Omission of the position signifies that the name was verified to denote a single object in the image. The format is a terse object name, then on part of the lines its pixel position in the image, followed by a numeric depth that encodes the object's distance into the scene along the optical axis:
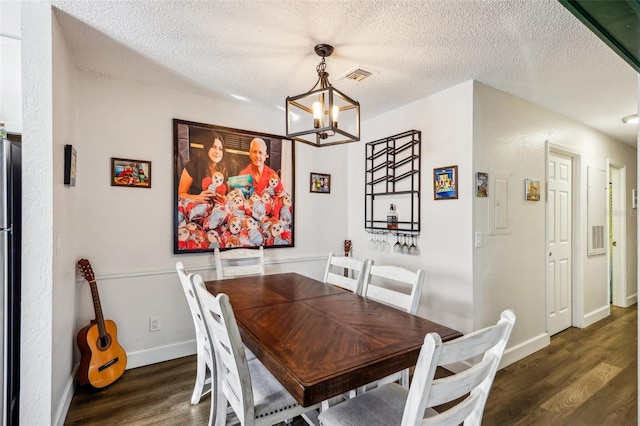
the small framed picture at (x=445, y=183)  2.59
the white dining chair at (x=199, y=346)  1.61
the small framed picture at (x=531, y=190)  2.88
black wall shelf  2.95
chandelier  1.64
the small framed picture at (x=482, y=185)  2.50
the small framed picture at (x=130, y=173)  2.49
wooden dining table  1.06
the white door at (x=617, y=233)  4.29
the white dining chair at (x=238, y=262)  2.70
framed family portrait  2.77
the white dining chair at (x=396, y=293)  1.78
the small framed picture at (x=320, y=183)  3.54
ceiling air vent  2.32
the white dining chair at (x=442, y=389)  0.83
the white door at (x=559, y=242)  3.27
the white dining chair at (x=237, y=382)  1.21
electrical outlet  2.62
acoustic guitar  2.17
